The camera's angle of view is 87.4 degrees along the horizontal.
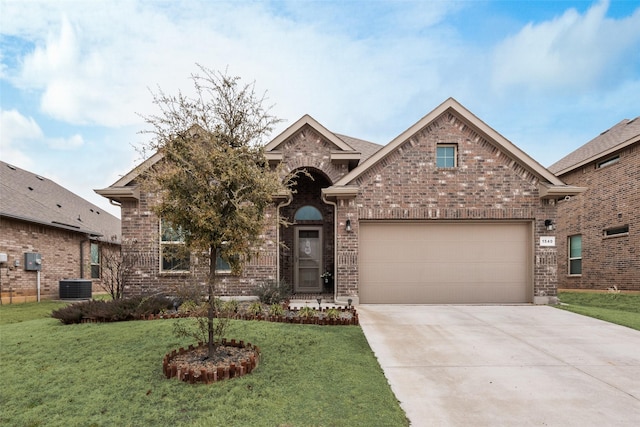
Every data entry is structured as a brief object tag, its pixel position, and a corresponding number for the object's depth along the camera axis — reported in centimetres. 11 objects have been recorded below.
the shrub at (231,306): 697
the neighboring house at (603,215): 1226
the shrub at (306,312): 746
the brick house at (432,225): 984
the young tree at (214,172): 440
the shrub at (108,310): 716
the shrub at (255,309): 779
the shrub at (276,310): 761
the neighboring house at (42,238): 1177
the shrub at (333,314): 720
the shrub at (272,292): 907
